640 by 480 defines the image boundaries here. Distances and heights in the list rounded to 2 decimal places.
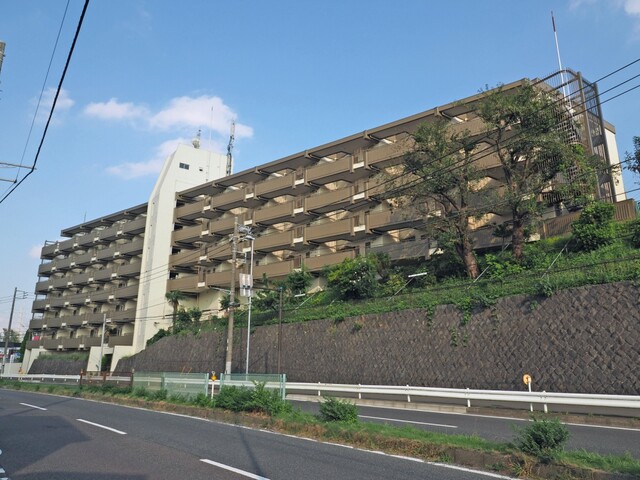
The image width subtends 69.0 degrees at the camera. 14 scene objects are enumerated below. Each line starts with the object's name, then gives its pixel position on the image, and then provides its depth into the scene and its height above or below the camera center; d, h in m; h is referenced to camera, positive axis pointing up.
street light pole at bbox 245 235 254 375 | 26.88 +2.26
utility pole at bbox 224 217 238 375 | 24.41 +2.95
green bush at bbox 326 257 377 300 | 27.39 +5.29
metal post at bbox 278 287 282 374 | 23.17 +1.92
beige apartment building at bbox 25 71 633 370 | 29.95 +11.76
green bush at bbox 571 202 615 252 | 20.84 +6.26
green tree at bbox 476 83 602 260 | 21.25 +9.75
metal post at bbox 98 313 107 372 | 45.97 +1.94
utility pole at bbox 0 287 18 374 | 45.34 +4.80
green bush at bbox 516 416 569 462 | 6.00 -0.87
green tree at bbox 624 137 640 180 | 19.11 +8.38
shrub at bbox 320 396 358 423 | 9.93 -0.85
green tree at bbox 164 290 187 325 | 43.16 +6.56
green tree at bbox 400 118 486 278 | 23.20 +9.11
